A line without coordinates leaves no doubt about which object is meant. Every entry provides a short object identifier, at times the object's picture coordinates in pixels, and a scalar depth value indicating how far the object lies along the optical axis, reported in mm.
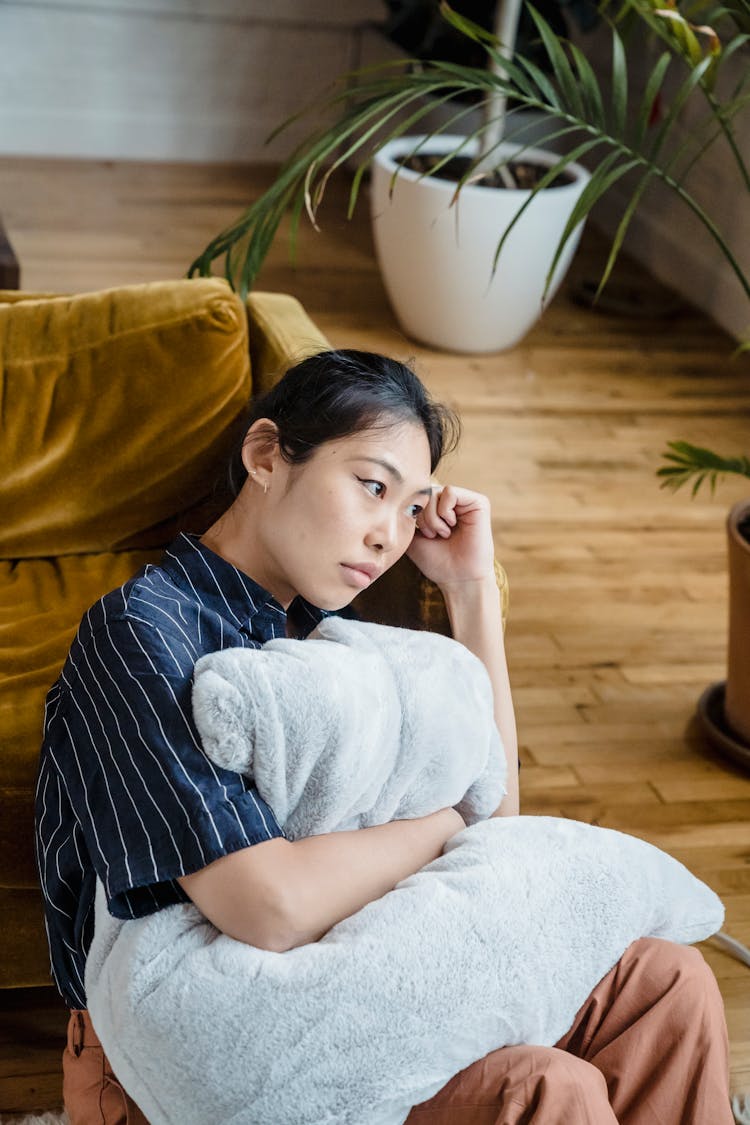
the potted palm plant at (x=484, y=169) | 1771
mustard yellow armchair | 1728
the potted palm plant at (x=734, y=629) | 2061
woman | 1021
